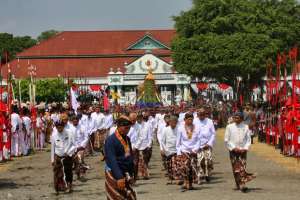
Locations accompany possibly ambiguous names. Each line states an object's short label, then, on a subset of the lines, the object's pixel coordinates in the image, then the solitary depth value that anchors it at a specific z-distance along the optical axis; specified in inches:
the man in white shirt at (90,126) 1028.1
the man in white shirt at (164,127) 713.6
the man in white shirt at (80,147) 711.4
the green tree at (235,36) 2118.6
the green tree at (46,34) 4912.6
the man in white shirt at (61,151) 628.7
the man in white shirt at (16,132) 1091.9
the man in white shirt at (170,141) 688.4
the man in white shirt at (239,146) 620.4
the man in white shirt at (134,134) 746.8
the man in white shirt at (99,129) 1079.6
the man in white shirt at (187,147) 646.5
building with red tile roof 3120.1
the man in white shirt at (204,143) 702.5
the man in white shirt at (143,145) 750.5
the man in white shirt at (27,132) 1168.2
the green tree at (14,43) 4041.3
